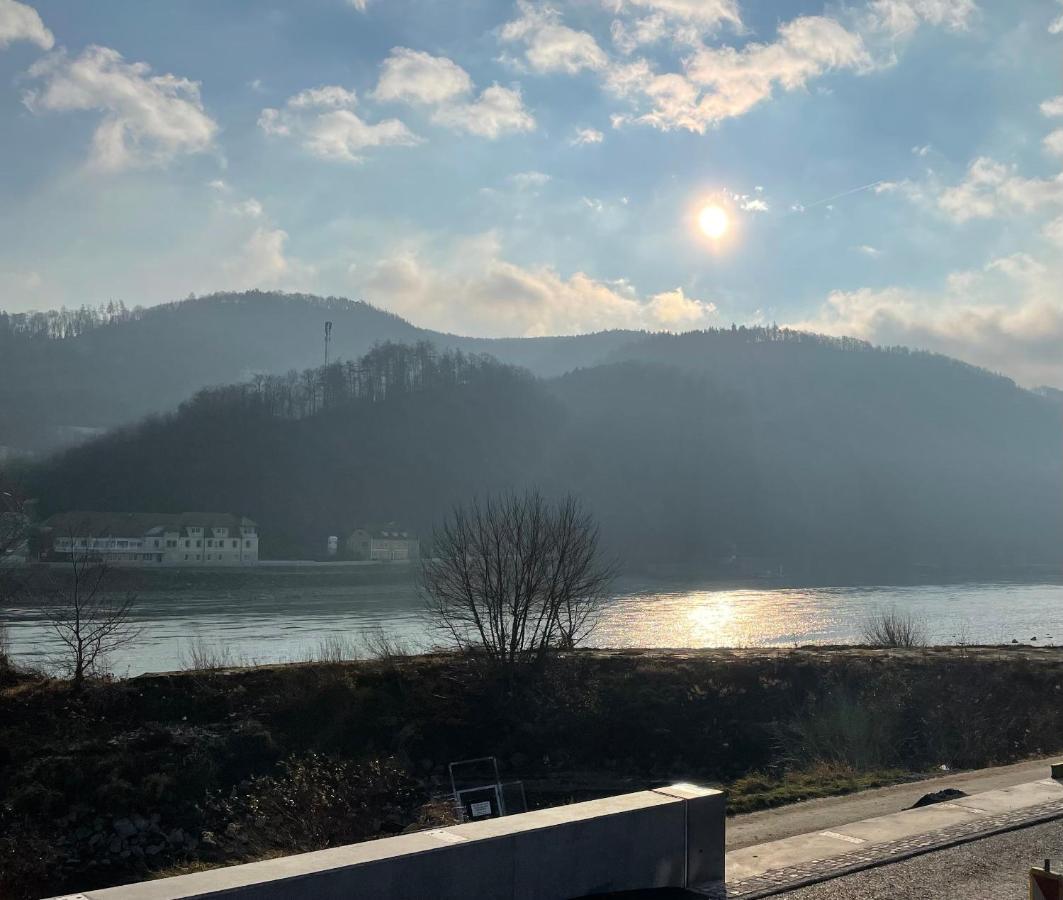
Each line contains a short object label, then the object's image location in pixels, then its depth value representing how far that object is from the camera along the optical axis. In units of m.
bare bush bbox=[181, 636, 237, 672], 23.31
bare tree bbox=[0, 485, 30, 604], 31.39
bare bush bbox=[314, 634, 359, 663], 24.35
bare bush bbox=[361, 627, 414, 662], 24.19
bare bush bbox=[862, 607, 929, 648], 32.59
